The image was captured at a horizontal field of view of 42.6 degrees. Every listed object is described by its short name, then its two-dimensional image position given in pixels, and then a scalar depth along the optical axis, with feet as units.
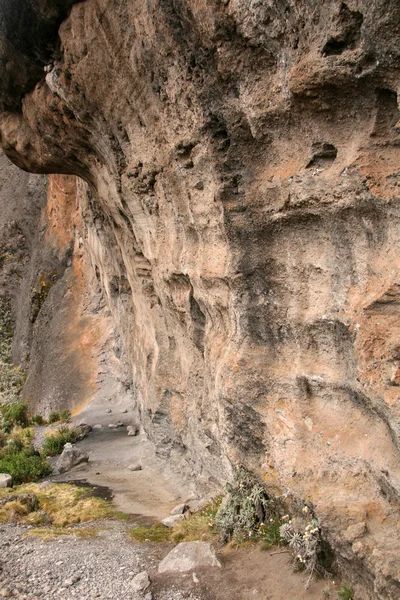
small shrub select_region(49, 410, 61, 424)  50.17
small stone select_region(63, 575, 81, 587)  16.60
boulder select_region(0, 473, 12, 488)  30.69
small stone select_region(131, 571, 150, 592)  15.60
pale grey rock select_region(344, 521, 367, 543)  13.05
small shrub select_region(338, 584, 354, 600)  12.80
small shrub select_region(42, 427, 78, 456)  39.63
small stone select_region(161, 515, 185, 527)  21.60
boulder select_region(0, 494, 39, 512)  25.63
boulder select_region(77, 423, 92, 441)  41.96
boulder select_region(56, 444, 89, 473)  34.50
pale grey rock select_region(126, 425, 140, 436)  39.54
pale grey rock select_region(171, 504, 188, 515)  23.13
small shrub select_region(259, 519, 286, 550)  16.11
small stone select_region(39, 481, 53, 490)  29.68
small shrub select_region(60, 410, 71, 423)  48.98
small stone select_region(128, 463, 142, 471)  32.14
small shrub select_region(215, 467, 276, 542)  17.16
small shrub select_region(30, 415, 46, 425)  52.90
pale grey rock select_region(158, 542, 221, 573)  16.16
